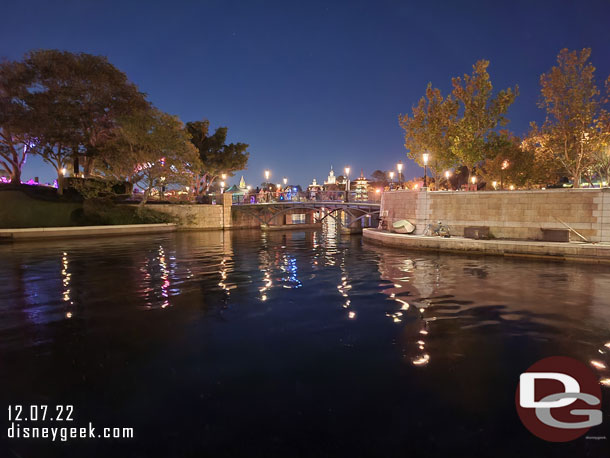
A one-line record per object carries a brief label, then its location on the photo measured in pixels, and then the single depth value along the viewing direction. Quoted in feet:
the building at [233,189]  296.34
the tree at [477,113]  97.09
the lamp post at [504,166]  132.93
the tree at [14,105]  121.70
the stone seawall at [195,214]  144.36
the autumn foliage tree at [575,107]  83.60
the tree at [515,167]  132.57
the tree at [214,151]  181.37
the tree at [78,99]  124.16
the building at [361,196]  133.82
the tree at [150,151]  123.65
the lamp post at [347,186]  131.54
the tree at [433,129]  109.50
